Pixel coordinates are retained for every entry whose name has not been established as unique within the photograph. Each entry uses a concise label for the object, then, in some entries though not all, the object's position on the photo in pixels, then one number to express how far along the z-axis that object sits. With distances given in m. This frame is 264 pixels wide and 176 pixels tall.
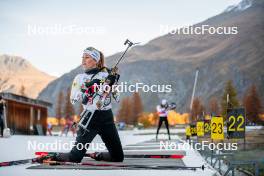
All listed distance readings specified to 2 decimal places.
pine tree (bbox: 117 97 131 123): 135.12
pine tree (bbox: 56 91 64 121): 150.00
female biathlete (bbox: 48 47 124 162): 6.68
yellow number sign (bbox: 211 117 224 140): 9.59
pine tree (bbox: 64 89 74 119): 124.69
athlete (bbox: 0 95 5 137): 19.01
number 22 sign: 8.66
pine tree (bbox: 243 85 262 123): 51.53
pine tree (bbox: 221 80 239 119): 68.96
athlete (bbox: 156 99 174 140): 17.47
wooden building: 33.44
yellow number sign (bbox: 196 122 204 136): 13.21
